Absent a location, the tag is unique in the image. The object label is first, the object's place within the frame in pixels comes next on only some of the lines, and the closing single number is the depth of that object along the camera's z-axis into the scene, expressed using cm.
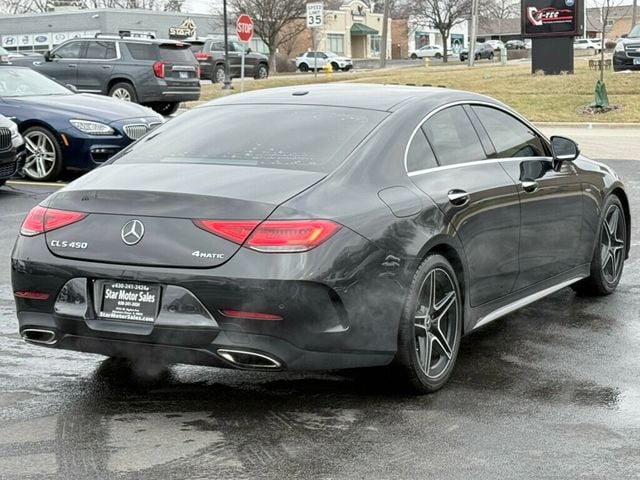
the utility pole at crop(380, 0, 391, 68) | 6800
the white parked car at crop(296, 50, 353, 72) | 7125
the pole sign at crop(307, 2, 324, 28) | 3776
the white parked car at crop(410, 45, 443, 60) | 9606
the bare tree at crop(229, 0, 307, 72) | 6303
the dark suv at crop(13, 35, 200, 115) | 2453
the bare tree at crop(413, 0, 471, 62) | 7875
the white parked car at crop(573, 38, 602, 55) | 8163
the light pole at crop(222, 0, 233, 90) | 3844
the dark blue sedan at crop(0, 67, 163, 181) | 1334
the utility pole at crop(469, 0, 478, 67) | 5723
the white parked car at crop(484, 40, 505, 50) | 8444
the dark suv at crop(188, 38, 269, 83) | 4409
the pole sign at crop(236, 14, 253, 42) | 3052
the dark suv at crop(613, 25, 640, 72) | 3166
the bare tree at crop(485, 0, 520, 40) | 12224
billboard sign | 3344
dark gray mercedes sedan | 454
